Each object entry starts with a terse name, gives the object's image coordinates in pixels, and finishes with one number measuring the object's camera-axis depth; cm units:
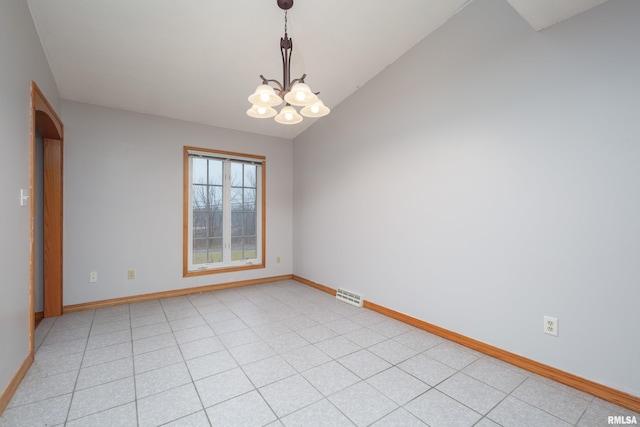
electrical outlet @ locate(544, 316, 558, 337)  193
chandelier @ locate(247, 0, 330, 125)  191
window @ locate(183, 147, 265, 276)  398
